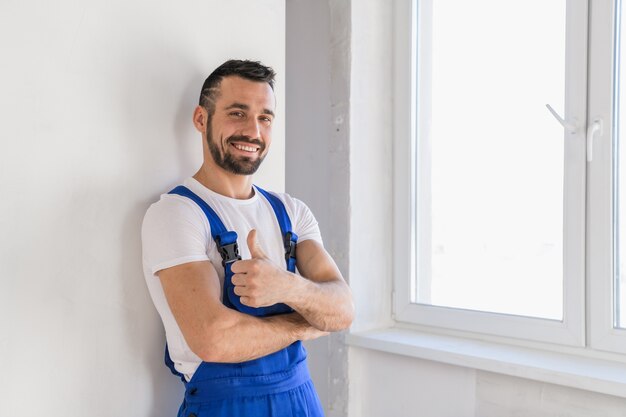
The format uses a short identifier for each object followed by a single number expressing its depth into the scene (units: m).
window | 1.83
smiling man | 1.18
